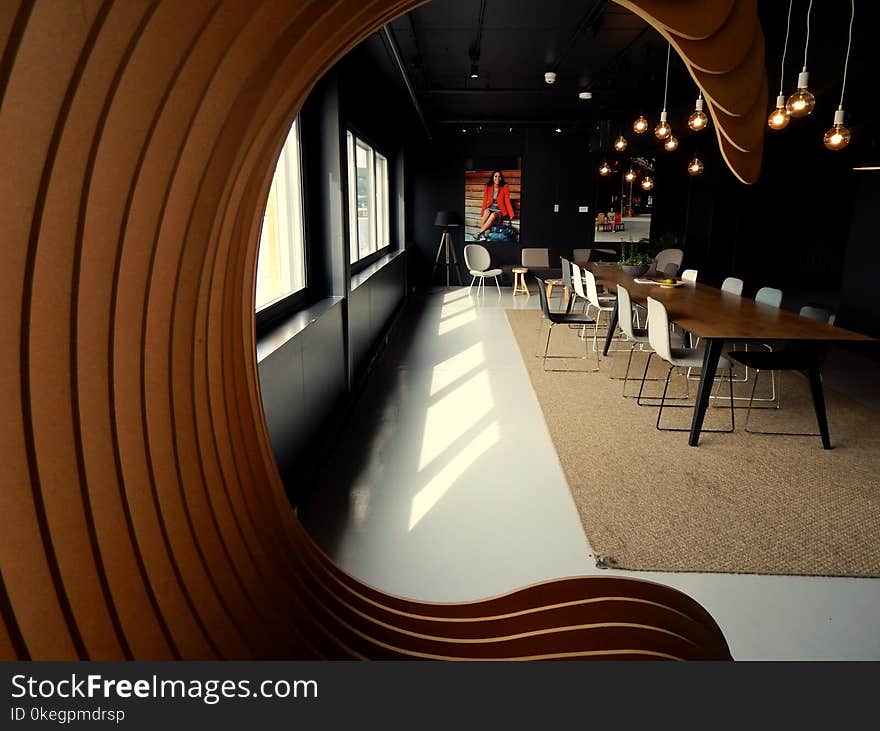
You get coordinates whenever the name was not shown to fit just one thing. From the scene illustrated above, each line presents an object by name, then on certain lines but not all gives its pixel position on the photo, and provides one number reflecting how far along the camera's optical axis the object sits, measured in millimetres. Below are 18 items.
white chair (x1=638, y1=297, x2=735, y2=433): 5137
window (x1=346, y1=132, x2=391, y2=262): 7605
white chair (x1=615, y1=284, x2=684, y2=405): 6078
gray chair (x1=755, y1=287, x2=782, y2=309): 6090
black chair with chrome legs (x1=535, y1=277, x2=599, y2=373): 7195
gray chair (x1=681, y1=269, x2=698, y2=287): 7977
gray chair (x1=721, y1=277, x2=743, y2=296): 6941
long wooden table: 4578
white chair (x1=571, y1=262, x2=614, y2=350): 7446
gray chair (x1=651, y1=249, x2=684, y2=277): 11250
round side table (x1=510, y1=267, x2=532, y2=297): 12908
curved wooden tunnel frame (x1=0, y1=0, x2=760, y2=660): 784
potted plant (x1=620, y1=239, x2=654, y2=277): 8227
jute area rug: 3288
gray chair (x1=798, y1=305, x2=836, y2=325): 5430
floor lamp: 13508
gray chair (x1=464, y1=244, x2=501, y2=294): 13570
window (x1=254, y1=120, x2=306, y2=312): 4539
